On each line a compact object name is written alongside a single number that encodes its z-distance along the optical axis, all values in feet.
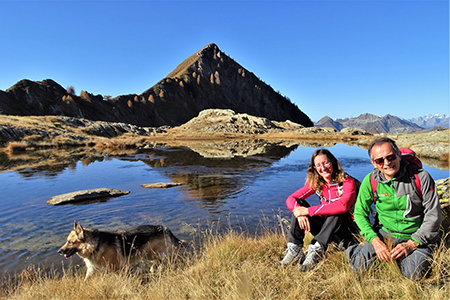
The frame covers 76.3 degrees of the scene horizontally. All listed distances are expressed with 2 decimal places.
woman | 13.89
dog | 14.90
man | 11.16
